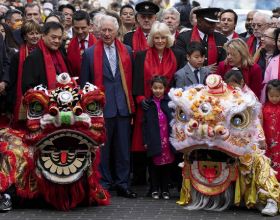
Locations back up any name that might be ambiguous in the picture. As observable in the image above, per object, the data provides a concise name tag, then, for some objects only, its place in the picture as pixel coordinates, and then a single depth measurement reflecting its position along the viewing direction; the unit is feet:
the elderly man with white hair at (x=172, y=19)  47.80
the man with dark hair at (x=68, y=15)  51.10
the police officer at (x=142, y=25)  44.62
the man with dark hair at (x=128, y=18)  49.29
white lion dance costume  37.11
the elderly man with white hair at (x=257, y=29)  46.50
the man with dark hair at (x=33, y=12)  51.47
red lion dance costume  37.11
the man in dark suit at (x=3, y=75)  41.01
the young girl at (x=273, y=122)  40.22
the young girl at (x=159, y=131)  40.63
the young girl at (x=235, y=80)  39.65
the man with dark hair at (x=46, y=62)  39.99
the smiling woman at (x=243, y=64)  41.14
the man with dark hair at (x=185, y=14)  61.31
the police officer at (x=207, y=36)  43.60
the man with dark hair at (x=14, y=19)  51.65
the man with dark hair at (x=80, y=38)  43.01
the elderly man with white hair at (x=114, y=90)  41.16
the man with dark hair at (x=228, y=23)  48.67
